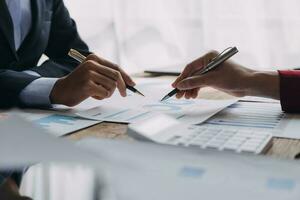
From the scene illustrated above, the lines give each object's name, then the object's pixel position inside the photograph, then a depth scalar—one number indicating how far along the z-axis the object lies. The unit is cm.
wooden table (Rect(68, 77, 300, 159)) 58
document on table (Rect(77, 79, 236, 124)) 79
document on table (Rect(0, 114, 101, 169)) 50
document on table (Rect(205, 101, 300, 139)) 71
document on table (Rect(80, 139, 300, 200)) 42
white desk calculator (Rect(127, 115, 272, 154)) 57
